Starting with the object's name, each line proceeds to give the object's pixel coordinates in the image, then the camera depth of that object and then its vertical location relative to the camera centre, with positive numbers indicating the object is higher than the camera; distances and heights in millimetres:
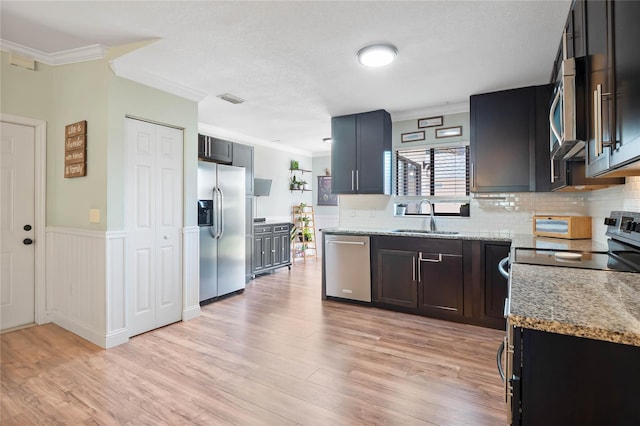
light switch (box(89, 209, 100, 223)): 2824 -11
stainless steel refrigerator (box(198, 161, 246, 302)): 3951 -185
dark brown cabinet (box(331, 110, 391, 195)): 4039 +778
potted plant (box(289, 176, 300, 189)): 7204 +678
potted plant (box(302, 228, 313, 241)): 7293 -464
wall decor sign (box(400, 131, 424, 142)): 4129 +995
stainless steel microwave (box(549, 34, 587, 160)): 1275 +445
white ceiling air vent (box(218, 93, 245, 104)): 3612 +1332
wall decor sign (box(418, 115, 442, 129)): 4019 +1152
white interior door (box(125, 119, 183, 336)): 2975 -84
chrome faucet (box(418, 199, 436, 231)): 3932 -67
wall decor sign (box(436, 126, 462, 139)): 3897 +999
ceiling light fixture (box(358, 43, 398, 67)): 2455 +1246
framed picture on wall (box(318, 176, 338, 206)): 7656 +518
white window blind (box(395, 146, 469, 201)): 3878 +517
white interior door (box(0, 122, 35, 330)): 3055 -104
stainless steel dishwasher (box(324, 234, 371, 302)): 3859 -650
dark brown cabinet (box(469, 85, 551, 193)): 3162 +738
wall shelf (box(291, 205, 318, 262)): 7176 -454
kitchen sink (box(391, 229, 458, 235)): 3742 -213
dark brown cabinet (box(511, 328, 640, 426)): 767 -422
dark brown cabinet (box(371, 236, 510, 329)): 3176 -682
